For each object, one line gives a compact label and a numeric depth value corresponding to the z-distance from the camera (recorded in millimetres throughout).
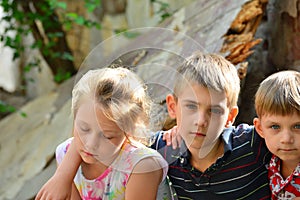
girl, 2015
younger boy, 1966
